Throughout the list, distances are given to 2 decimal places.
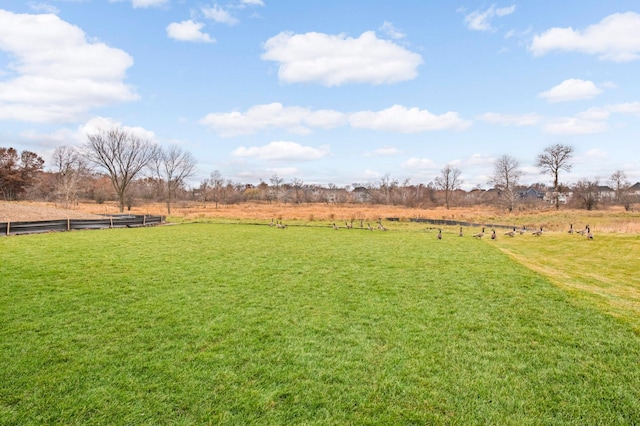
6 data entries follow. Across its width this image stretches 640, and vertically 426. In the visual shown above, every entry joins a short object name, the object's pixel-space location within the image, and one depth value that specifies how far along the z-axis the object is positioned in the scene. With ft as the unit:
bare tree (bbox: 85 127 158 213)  142.61
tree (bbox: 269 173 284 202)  313.77
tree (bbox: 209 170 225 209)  269.23
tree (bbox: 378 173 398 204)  306.76
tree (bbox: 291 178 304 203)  320.29
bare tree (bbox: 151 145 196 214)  160.86
